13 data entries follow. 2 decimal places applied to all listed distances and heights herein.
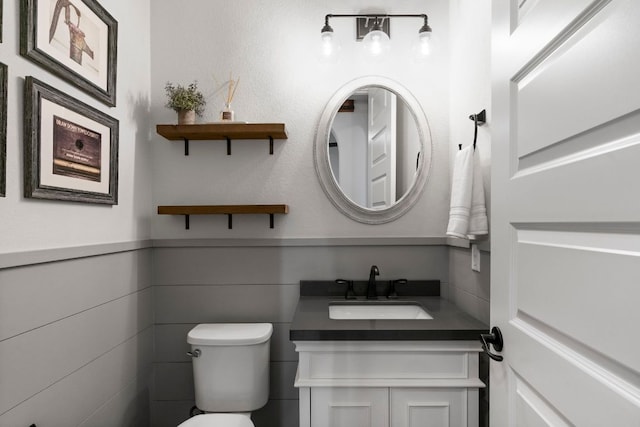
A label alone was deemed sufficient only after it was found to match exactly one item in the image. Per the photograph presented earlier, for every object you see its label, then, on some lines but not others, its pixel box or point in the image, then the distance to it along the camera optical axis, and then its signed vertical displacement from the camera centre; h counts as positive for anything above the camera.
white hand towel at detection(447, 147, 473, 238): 1.57 +0.07
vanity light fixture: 1.94 +0.89
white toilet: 1.77 -0.71
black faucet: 1.98 -0.35
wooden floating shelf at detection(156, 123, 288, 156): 1.88 +0.42
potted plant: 1.90 +0.56
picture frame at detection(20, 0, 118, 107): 1.19 +0.61
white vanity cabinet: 1.44 -0.62
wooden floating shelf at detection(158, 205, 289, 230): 1.93 +0.03
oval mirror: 2.05 +0.36
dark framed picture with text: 1.19 +0.24
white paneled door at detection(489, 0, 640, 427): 0.57 +0.01
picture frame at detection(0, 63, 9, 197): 1.08 +0.25
